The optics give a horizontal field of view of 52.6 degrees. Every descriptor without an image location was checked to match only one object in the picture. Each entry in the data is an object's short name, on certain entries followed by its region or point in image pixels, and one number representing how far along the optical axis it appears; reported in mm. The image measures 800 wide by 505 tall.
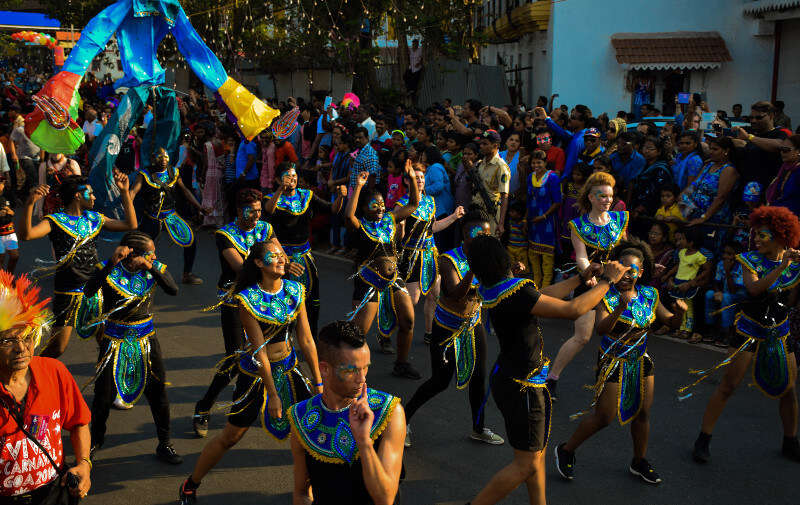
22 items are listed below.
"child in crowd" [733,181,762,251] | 8375
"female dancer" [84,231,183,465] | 5609
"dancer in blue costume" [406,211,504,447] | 5883
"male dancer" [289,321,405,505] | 3049
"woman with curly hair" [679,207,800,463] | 5598
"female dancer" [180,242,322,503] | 4859
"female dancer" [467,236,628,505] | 4461
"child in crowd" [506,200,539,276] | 9922
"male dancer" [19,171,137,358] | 6844
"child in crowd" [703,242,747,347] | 8047
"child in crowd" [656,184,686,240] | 9070
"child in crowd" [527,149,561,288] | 9703
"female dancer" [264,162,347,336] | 7664
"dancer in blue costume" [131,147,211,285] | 9735
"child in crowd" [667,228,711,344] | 8461
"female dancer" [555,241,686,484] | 5246
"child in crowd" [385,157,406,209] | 8641
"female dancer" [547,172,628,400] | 6582
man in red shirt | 3398
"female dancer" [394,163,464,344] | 7684
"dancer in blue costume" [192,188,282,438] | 6098
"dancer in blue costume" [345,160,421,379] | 7344
